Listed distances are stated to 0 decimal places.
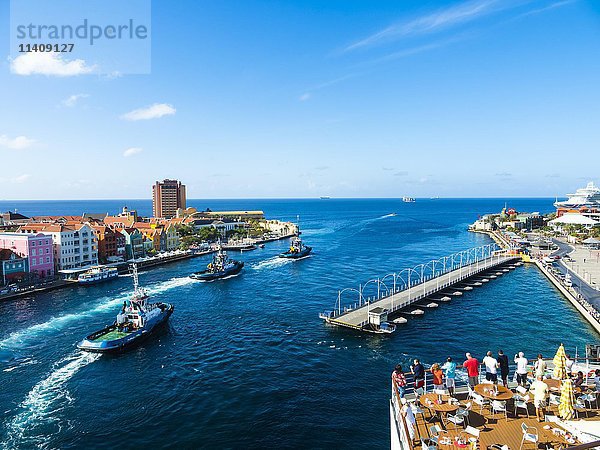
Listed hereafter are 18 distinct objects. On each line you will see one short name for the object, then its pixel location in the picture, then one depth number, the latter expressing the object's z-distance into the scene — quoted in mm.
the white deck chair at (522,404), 14992
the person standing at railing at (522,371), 17109
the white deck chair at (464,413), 14622
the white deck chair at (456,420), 14297
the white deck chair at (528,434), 13000
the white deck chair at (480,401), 15602
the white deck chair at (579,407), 15075
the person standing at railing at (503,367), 17422
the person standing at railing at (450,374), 16547
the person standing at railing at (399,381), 16531
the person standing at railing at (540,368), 16328
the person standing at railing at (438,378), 16375
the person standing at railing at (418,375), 17125
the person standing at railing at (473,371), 16812
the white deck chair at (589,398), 15220
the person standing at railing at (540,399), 14695
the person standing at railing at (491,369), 16766
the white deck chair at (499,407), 15117
